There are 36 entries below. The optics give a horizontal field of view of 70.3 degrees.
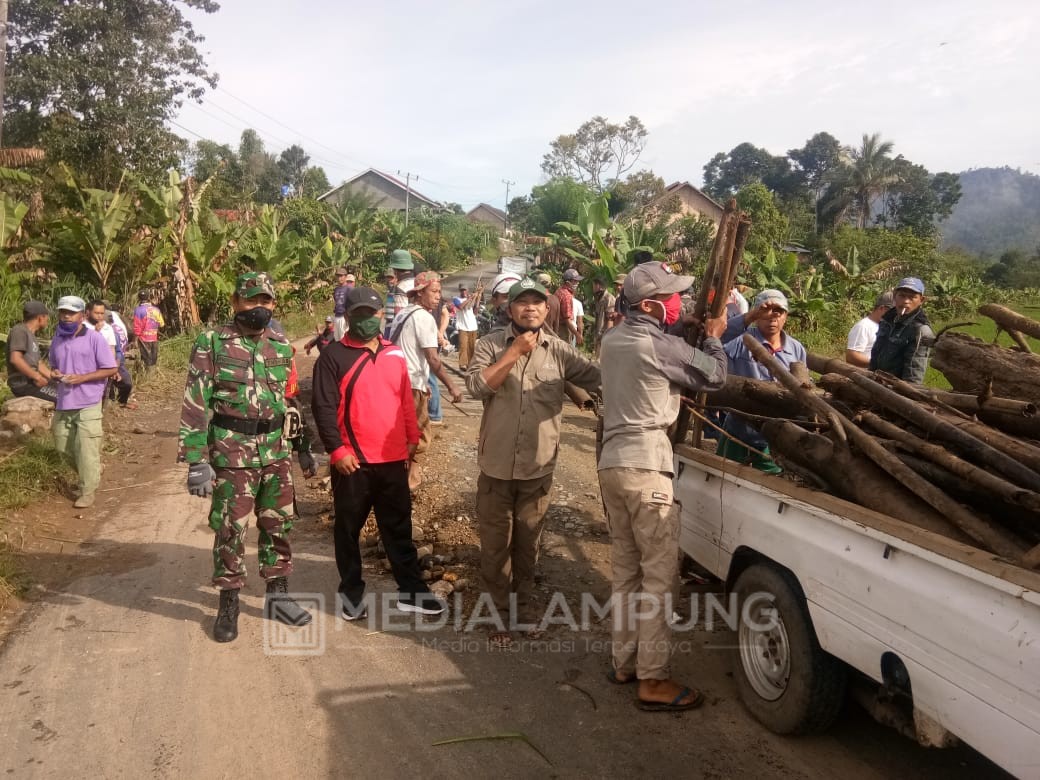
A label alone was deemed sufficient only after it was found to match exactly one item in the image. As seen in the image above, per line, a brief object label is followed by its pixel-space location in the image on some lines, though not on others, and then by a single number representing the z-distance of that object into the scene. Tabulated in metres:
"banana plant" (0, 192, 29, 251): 10.57
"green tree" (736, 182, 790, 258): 22.97
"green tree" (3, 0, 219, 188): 22.61
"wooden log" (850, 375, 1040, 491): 2.70
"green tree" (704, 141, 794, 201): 57.84
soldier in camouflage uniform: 3.91
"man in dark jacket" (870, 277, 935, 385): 5.37
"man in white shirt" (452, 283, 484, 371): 10.88
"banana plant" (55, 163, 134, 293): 12.16
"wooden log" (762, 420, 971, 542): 2.76
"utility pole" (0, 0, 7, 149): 8.90
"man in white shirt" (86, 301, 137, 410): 8.88
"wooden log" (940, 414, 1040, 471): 2.83
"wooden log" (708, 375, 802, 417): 3.95
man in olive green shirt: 3.88
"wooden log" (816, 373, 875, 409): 3.58
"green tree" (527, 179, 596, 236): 33.12
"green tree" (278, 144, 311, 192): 62.47
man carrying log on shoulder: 4.53
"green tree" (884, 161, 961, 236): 49.03
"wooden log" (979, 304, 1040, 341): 3.67
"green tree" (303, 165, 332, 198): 58.13
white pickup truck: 2.06
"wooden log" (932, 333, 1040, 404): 3.45
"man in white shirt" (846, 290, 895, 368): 6.39
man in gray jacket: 3.33
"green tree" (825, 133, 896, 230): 49.59
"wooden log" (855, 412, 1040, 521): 2.51
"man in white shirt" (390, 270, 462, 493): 5.96
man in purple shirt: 5.98
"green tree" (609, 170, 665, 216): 37.60
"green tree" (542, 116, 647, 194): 49.19
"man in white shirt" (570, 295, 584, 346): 10.43
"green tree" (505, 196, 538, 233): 65.14
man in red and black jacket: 4.09
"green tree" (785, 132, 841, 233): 57.97
